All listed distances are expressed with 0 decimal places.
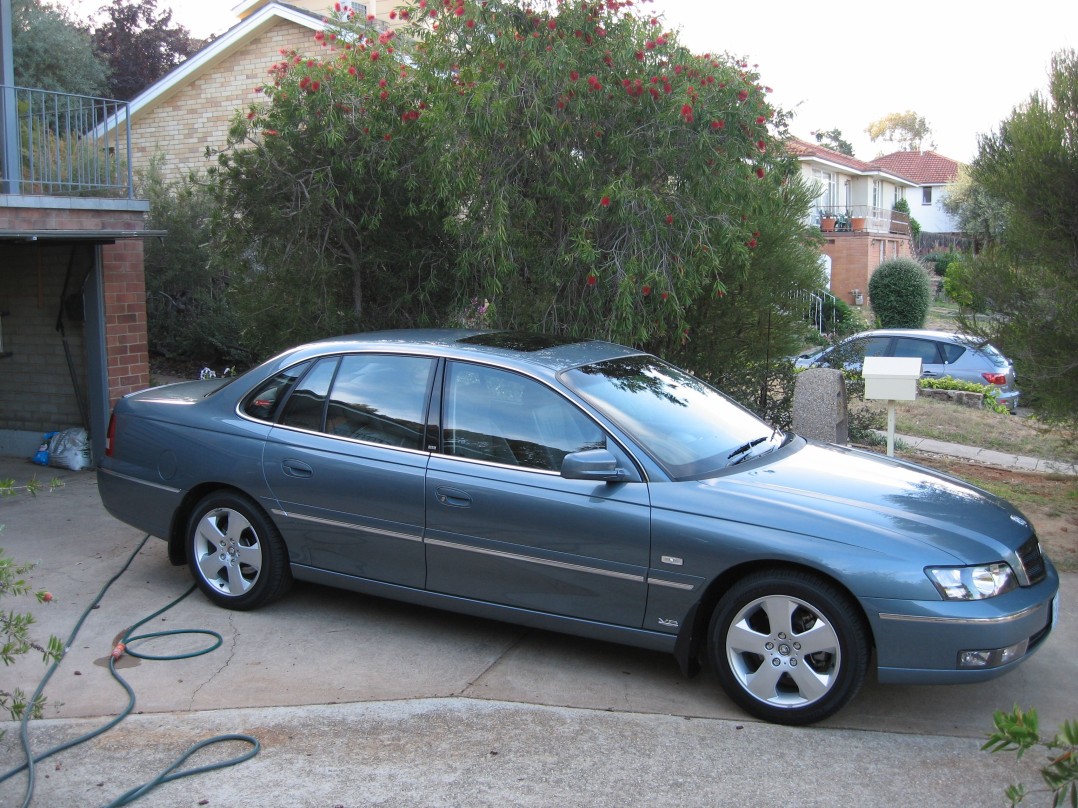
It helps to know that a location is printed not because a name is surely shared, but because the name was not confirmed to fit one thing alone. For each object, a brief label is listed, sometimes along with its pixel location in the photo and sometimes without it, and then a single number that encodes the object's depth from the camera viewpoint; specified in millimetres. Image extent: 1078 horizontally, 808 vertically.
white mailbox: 7262
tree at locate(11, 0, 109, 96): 20375
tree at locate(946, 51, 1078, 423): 6711
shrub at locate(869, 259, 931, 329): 27125
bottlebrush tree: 7215
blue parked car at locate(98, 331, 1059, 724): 4254
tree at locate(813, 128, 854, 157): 80994
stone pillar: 8281
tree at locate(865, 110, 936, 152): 90438
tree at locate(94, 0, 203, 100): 28188
